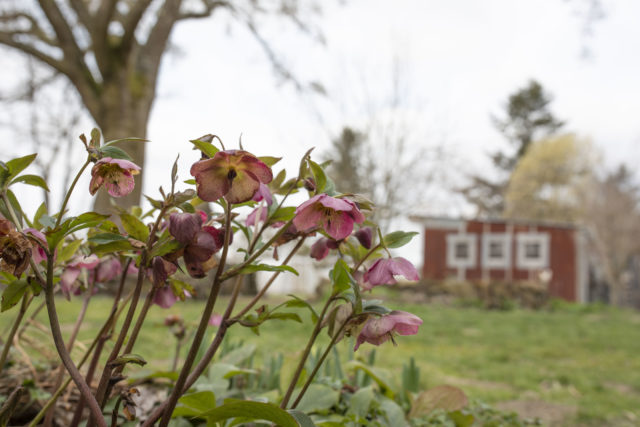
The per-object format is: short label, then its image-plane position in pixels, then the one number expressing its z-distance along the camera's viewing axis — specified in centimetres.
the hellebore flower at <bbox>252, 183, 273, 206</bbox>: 67
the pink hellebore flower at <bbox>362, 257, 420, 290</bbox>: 70
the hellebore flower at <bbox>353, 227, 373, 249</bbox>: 82
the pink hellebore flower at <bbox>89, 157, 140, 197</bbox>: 62
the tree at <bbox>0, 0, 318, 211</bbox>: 698
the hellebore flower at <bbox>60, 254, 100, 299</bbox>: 79
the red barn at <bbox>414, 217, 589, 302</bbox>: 1557
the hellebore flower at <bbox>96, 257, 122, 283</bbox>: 91
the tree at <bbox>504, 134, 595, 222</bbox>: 2498
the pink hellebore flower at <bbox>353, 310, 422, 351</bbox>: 67
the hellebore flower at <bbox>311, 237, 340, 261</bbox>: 83
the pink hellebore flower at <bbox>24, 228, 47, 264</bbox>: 62
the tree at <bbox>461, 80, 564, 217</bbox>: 2955
